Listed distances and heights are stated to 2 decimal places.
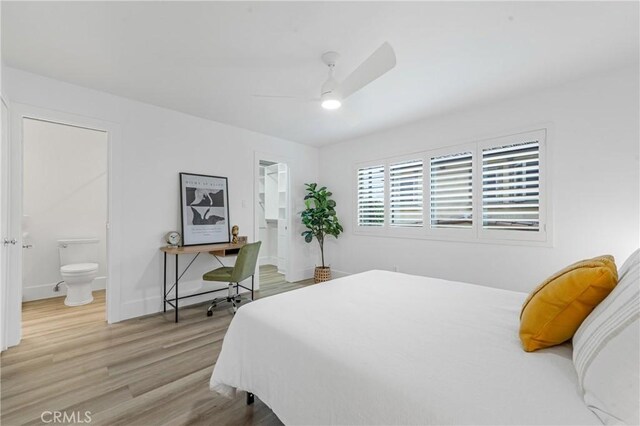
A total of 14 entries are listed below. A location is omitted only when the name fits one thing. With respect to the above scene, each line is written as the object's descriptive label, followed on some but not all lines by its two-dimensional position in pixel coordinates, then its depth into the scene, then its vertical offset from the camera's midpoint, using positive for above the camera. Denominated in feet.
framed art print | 11.78 +0.14
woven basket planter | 15.81 -3.52
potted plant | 15.87 -0.46
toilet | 11.50 -2.31
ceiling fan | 5.89 +3.19
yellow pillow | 3.55 -1.22
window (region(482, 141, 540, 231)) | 9.87 +0.91
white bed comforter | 2.78 -1.88
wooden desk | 10.54 -1.54
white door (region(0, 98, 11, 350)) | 7.74 -0.08
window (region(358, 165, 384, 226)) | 14.66 +0.87
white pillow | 2.35 -1.40
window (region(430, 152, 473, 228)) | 11.47 +0.89
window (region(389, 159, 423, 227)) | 13.07 +0.90
